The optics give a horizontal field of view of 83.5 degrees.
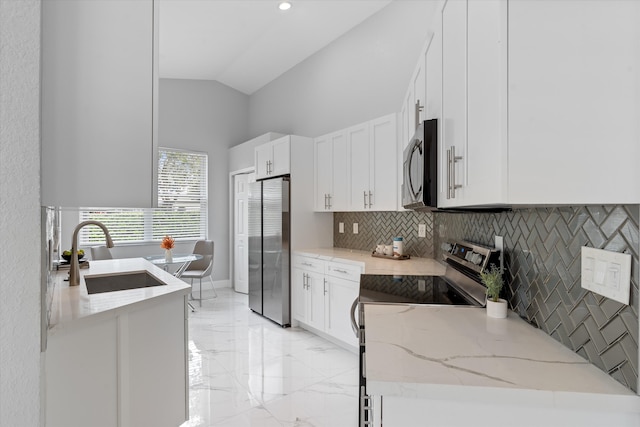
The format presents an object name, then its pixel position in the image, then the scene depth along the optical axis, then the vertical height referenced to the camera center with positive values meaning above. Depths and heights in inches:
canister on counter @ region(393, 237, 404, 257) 128.5 -11.2
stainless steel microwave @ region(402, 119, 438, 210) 61.2 +9.2
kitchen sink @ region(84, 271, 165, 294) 102.5 -19.3
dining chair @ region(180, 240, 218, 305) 202.4 -23.2
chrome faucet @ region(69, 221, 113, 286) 83.6 -11.7
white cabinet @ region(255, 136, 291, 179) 158.1 +27.1
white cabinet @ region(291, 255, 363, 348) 126.0 -30.3
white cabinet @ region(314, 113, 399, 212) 126.3 +18.8
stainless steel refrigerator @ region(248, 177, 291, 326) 156.3 -15.3
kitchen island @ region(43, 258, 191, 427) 56.3 -25.2
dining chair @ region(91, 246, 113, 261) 171.3 -17.7
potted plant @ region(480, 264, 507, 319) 56.7 -12.9
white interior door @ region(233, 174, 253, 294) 221.8 -10.8
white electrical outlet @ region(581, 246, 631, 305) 34.2 -5.8
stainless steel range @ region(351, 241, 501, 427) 63.7 -15.8
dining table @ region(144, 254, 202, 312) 161.5 -20.2
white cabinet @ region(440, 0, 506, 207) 37.9 +13.9
